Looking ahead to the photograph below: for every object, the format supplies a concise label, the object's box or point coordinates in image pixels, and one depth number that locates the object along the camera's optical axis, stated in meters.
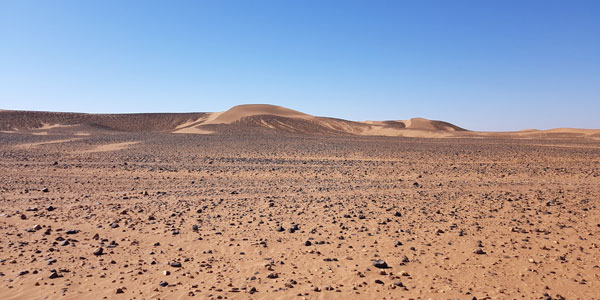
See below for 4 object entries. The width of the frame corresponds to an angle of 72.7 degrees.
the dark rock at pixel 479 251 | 6.00
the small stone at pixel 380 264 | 5.48
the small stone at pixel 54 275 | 5.03
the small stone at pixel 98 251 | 5.84
